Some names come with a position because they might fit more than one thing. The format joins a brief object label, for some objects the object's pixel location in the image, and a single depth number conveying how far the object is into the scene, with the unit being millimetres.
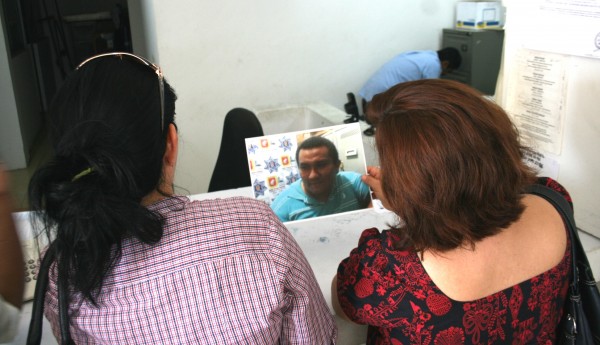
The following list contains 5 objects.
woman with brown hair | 842
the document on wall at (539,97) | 1441
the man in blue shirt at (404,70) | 3514
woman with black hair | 684
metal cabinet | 3664
